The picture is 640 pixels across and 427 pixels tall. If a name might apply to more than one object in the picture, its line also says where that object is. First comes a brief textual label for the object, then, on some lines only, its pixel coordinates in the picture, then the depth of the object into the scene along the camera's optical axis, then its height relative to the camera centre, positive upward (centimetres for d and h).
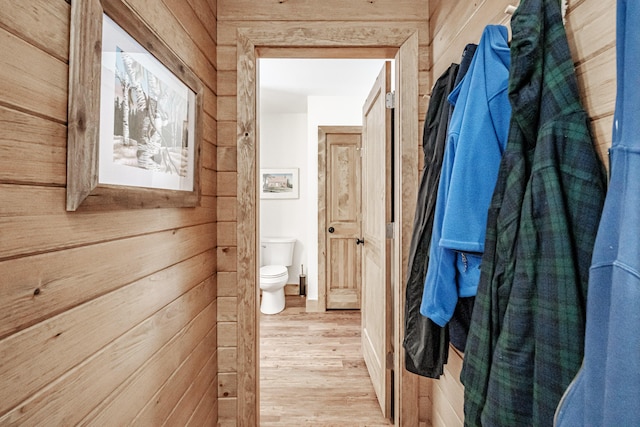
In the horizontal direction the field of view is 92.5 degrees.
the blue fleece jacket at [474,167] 81 +14
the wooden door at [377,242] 171 -15
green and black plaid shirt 57 -5
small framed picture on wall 396 +46
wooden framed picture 65 +28
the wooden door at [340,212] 351 +8
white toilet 327 -57
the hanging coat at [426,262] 100 -15
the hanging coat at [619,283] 43 -10
